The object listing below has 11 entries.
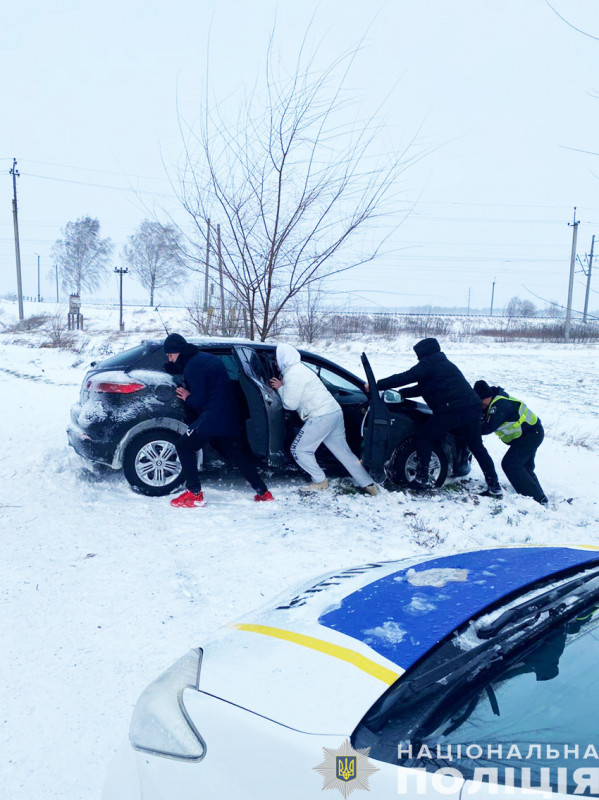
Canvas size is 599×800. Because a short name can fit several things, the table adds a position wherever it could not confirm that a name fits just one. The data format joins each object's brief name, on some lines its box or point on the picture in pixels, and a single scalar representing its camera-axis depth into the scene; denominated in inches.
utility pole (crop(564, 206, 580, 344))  1335.5
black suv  219.6
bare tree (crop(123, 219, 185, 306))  2322.8
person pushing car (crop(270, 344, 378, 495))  227.1
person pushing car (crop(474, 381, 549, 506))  238.5
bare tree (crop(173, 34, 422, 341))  310.2
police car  53.9
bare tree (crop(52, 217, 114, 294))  2492.6
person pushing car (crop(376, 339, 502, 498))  231.9
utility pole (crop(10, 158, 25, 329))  1494.2
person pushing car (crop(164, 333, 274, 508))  213.5
